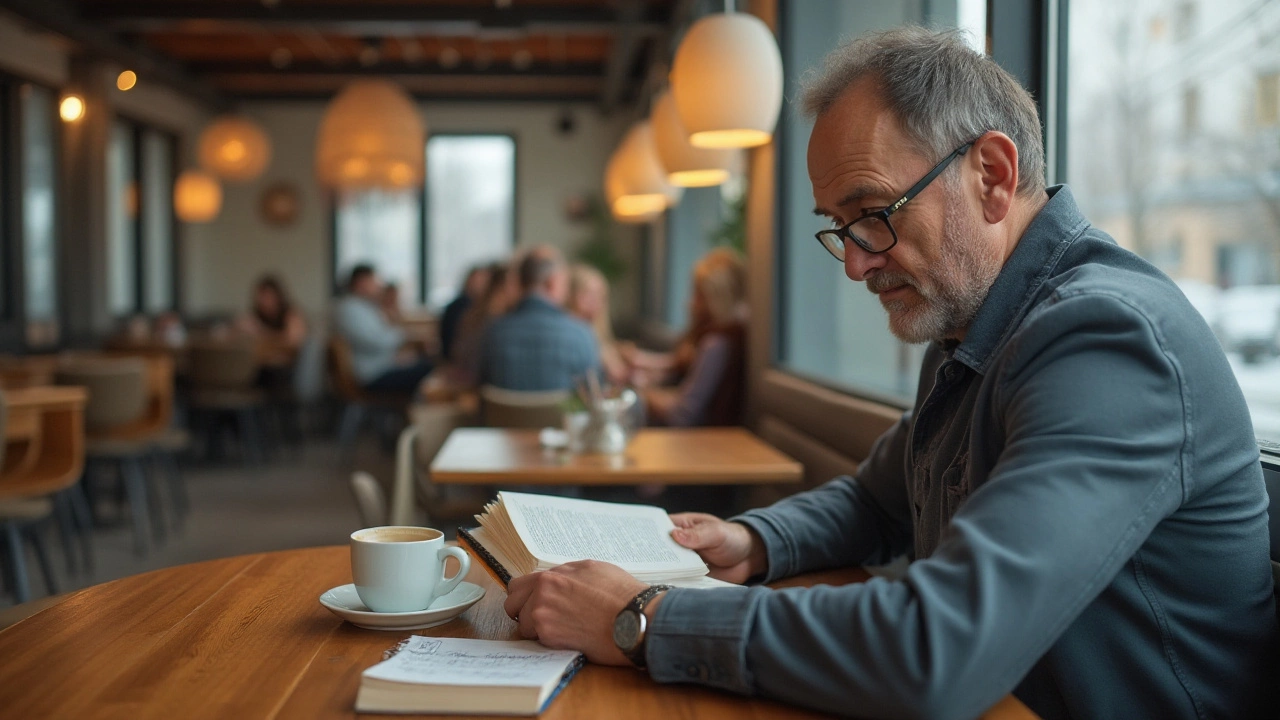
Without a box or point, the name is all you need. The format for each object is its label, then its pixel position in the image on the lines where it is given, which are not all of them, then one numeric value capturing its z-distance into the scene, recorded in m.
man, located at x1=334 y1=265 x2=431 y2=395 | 7.83
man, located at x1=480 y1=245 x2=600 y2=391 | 4.48
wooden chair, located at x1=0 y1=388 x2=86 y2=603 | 3.32
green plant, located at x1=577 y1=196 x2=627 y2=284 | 11.20
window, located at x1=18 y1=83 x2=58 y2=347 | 7.69
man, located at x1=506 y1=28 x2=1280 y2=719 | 0.92
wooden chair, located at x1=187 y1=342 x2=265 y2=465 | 6.95
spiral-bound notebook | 0.92
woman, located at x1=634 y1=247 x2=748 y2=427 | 4.54
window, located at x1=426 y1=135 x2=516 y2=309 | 11.61
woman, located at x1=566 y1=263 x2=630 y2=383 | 5.60
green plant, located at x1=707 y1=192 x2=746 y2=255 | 5.88
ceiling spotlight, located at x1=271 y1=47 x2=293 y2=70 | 9.78
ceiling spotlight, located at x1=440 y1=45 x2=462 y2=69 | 9.86
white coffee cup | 1.14
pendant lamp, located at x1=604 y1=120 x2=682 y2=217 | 5.16
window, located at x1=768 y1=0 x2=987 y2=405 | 4.06
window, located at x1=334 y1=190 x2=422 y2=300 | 11.59
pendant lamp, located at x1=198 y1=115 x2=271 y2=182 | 7.82
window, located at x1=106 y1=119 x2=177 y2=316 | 9.67
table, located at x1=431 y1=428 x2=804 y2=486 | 2.73
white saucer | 1.14
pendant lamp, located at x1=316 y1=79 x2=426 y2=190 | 6.64
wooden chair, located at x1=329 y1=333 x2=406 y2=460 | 7.77
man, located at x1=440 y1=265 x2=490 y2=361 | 7.86
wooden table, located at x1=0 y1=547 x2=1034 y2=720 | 0.94
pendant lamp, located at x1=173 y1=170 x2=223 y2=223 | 8.96
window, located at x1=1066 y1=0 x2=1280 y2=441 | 1.90
